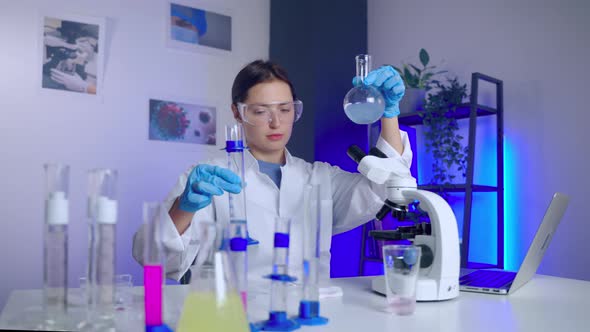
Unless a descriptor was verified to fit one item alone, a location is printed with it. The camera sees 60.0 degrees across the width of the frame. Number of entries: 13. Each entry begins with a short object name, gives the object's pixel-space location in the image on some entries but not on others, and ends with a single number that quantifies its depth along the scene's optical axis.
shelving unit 2.37
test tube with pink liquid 0.68
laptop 1.22
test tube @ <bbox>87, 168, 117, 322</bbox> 0.70
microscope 1.12
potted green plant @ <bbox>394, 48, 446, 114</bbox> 2.59
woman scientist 1.41
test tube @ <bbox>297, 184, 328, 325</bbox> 0.86
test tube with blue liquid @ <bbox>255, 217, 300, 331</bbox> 0.82
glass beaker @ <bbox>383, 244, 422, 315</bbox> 0.98
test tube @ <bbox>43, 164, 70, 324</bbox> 0.70
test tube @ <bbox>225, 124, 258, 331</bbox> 0.71
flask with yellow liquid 0.65
